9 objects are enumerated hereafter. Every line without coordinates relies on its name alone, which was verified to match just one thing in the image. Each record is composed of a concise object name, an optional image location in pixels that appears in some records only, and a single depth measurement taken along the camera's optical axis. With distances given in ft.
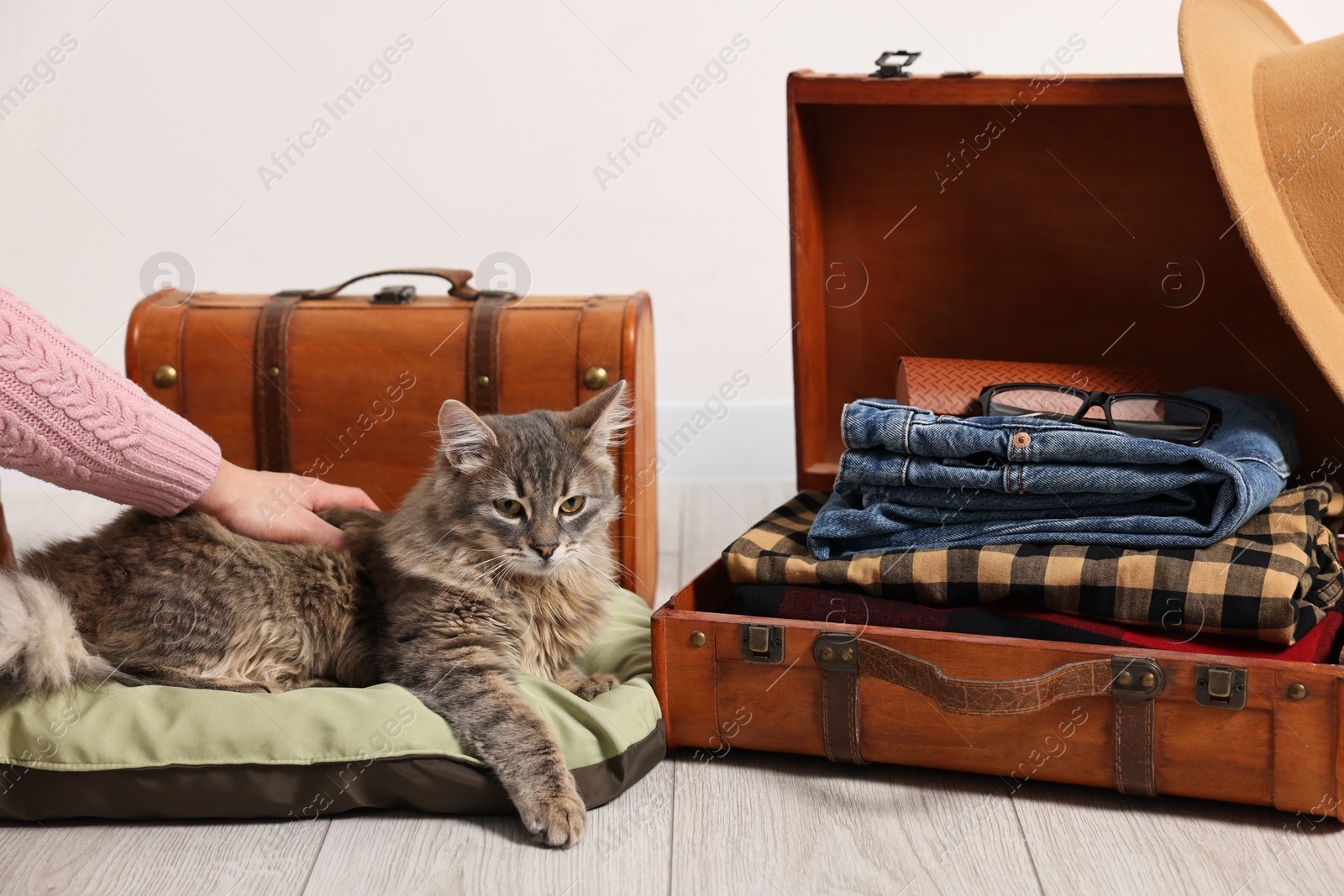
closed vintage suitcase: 5.74
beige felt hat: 4.30
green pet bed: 3.86
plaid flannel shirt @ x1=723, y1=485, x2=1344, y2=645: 3.80
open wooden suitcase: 3.76
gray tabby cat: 4.28
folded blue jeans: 4.06
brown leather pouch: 5.19
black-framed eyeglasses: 4.67
